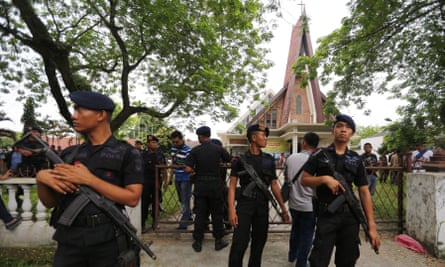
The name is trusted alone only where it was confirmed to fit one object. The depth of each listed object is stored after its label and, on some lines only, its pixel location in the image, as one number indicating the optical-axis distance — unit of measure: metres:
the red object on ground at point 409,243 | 3.74
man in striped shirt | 4.55
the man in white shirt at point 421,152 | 6.84
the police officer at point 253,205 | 2.60
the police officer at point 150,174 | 4.60
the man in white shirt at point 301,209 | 3.02
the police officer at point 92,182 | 1.48
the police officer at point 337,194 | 2.19
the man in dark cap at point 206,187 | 3.66
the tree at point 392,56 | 5.84
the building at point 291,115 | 23.98
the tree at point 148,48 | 5.37
